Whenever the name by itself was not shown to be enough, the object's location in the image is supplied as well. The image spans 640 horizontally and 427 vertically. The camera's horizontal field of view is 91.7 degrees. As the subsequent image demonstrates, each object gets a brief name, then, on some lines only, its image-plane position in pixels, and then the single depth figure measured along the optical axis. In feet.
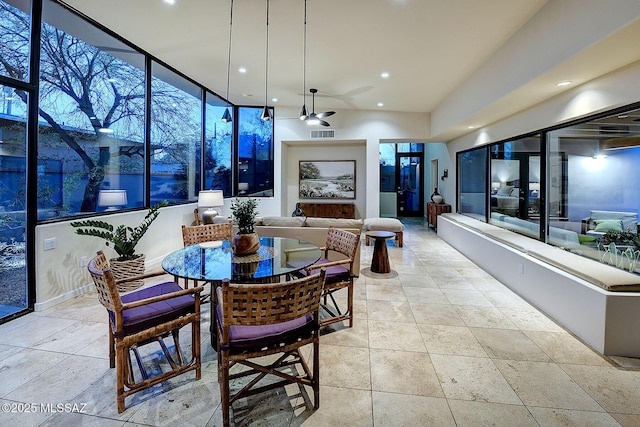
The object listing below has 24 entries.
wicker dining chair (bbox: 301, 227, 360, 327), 9.34
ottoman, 20.86
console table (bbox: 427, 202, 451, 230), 26.43
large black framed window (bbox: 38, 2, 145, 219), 10.92
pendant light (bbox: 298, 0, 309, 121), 12.13
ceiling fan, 17.08
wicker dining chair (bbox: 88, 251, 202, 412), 5.92
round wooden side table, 14.85
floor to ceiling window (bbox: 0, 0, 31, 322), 9.56
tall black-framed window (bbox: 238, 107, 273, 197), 25.46
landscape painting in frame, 28.53
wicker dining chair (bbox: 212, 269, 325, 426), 5.19
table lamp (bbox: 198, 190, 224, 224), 17.71
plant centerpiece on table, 8.27
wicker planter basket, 12.07
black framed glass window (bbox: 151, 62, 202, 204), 16.55
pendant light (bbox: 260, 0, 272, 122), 14.27
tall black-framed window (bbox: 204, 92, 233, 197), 21.74
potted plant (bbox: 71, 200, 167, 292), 11.59
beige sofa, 14.06
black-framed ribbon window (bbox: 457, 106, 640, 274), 9.82
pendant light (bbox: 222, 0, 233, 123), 15.41
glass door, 36.96
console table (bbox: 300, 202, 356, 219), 28.17
